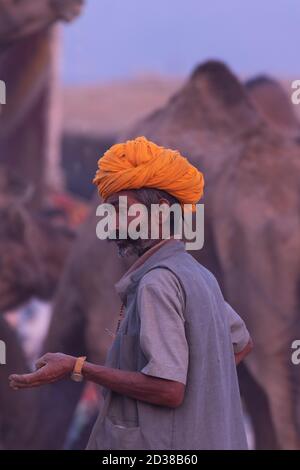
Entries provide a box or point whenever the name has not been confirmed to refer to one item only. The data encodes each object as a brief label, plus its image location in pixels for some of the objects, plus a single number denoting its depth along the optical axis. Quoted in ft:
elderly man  18.89
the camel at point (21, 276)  40.51
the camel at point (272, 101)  49.68
